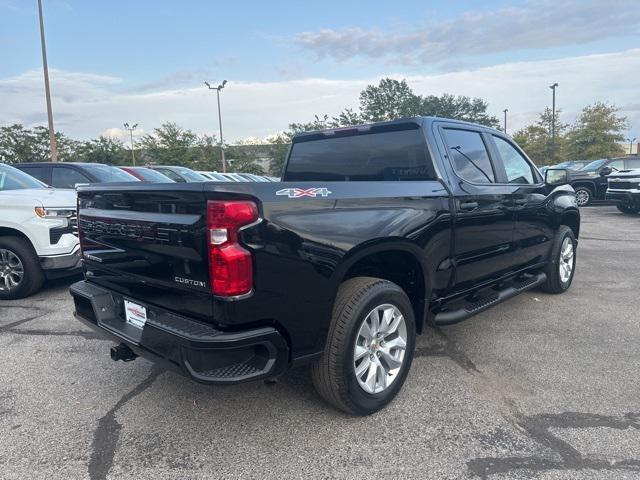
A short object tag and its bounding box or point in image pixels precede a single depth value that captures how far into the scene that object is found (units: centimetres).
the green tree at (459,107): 5444
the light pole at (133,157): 4131
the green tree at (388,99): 5475
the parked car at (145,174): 1103
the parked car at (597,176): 1709
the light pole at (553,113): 4349
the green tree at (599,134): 3731
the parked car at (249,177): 2055
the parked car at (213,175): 1716
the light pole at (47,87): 1903
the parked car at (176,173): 1439
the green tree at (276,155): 4359
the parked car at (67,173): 828
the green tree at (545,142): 4253
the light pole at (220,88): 3699
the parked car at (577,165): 1936
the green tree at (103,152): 3788
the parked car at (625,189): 1414
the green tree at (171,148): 4072
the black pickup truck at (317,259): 236
